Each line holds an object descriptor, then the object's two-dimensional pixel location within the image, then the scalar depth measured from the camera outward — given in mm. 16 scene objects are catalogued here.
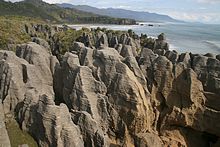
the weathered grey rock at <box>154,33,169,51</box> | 54741
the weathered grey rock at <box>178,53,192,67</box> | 34594
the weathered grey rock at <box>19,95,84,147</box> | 21797
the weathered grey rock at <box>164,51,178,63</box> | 36559
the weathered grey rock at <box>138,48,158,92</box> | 31969
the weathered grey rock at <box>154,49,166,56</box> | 40444
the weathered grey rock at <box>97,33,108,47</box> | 59750
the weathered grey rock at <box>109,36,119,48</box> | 62531
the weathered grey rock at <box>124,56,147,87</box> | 30859
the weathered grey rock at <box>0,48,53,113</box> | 25641
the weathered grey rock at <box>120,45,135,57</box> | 36781
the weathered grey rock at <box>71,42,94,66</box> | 31809
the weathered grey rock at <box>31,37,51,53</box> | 49219
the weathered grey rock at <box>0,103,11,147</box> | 20031
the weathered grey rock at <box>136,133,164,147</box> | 27797
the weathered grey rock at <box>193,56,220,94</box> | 31136
